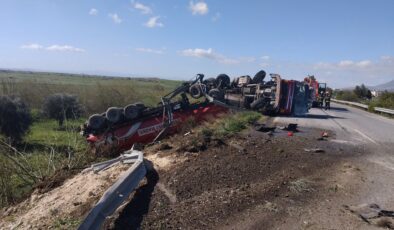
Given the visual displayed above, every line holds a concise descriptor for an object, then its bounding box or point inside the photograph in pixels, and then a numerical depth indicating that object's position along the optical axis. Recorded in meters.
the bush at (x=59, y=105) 29.73
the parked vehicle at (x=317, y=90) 29.75
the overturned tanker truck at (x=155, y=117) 13.64
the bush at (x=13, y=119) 24.61
